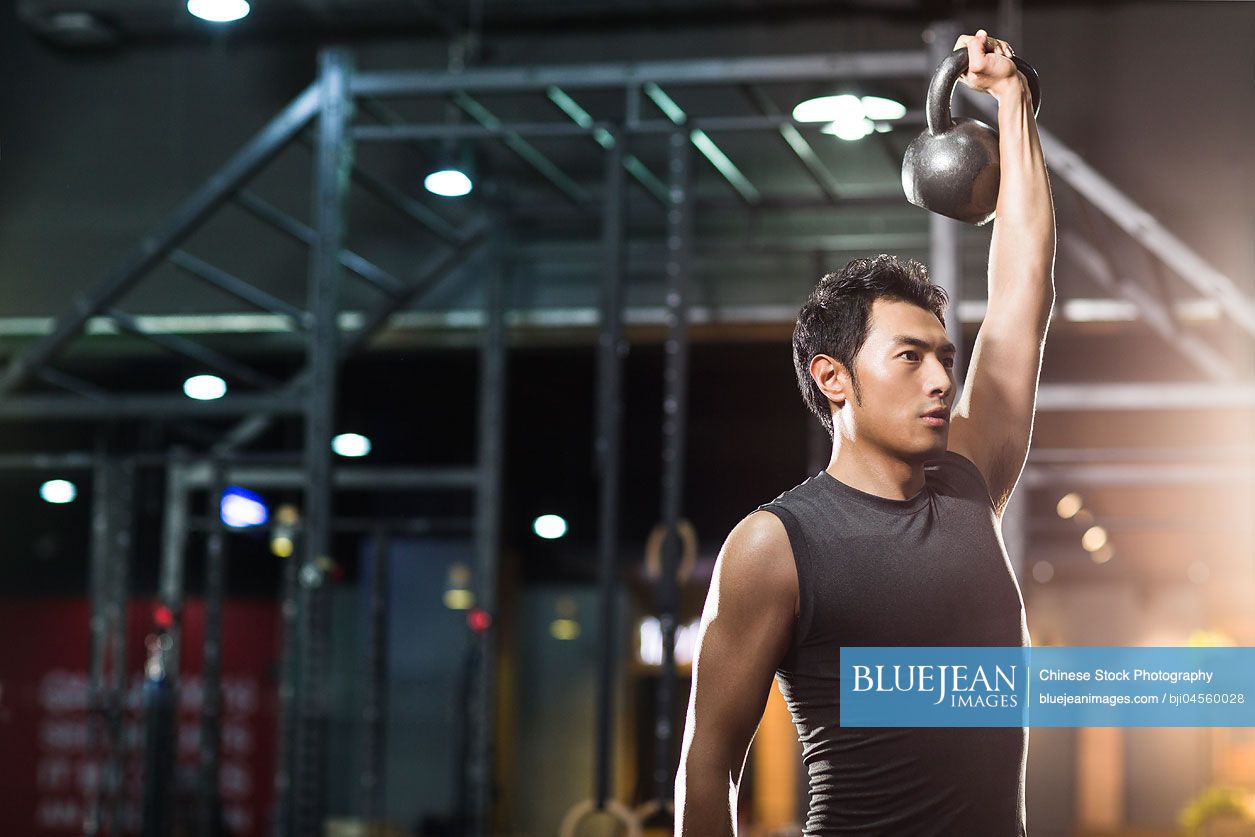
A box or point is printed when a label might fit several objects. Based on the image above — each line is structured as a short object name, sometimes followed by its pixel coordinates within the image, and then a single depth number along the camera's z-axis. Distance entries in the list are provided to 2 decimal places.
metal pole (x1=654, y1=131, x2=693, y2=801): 9.58
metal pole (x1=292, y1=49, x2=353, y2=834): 10.79
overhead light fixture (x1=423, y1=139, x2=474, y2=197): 13.95
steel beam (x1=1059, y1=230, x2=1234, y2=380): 14.31
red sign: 19.19
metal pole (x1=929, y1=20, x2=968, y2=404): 10.04
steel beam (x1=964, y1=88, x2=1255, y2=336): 11.58
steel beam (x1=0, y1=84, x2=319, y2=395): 12.54
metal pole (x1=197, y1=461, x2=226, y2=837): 14.41
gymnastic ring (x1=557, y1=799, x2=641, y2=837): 9.19
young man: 3.63
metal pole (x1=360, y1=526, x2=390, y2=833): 14.22
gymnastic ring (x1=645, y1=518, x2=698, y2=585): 9.15
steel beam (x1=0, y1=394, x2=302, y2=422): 13.41
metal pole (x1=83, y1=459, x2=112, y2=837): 14.76
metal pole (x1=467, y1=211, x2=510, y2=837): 14.06
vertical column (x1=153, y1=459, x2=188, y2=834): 14.34
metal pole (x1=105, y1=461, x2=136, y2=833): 14.19
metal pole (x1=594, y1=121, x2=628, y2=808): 10.02
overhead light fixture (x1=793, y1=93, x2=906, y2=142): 11.37
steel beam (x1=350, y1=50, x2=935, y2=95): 10.62
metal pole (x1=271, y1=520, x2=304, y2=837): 10.89
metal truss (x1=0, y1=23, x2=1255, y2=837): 10.33
